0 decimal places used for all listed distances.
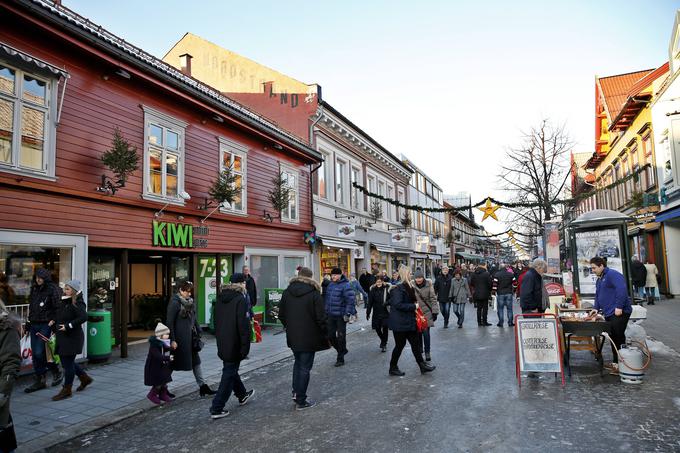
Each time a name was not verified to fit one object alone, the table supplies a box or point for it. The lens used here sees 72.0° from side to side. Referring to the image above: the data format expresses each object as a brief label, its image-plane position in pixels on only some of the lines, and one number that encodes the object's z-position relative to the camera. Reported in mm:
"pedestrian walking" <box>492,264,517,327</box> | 12742
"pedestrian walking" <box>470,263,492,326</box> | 13273
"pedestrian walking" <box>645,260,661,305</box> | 17672
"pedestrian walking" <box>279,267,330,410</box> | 6023
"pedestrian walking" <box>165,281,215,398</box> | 6562
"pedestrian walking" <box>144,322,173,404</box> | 6328
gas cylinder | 6582
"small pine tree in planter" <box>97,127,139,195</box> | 9398
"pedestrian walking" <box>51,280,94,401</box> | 6766
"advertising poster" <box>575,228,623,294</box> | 12109
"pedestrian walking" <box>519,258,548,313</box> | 8773
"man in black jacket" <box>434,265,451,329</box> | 13820
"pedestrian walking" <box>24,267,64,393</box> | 7371
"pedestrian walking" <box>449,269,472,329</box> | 13648
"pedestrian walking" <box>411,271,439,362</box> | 8344
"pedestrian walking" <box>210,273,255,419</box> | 5766
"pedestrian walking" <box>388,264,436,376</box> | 7414
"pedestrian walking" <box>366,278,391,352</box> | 10242
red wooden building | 8234
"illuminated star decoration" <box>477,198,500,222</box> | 18672
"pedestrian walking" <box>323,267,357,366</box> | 9086
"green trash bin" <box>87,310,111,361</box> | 9164
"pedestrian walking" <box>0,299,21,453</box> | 3904
